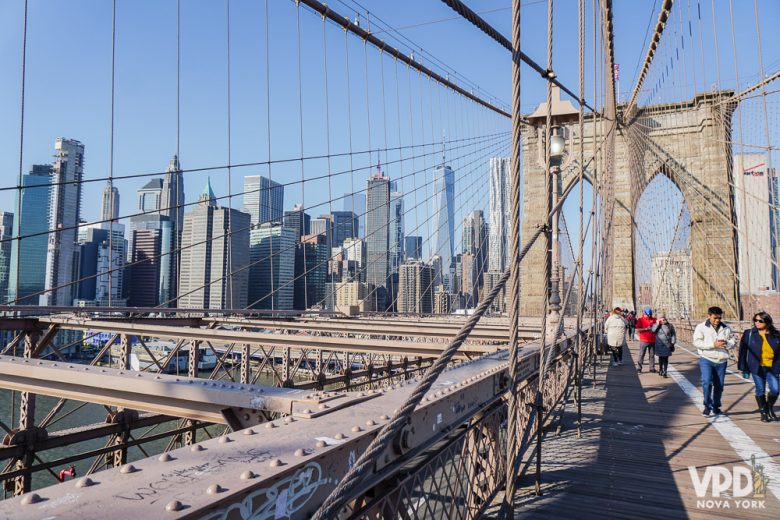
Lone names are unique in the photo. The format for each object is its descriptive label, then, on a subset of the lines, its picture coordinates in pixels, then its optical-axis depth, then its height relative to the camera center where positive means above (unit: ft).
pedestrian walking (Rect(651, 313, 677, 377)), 29.81 -2.16
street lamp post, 23.98 +1.33
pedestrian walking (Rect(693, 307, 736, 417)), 19.99 -1.98
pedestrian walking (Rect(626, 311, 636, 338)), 63.05 -2.45
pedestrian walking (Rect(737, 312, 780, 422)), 19.31 -2.20
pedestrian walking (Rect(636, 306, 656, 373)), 32.63 -1.87
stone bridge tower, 78.23 +20.21
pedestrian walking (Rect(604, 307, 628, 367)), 34.08 -1.82
